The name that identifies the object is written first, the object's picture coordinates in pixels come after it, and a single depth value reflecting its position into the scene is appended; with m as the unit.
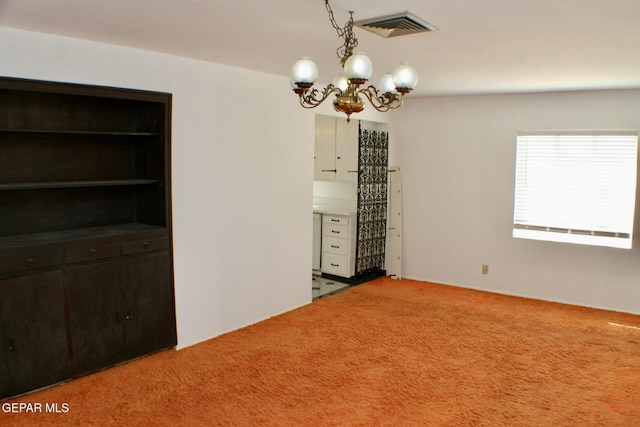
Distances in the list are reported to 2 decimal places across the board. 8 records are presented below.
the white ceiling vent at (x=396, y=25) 2.58
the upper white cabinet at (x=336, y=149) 6.26
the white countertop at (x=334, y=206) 6.52
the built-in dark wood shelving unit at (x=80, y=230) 3.20
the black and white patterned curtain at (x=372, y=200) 6.27
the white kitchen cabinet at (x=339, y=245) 6.37
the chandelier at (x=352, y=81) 2.24
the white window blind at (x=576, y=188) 5.16
